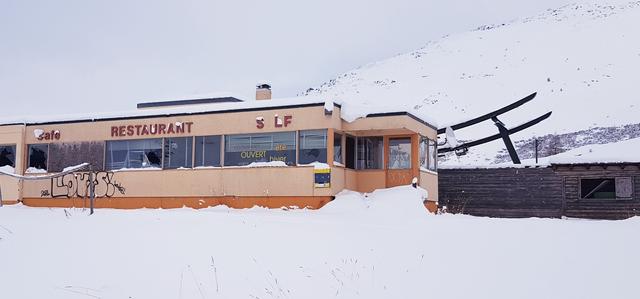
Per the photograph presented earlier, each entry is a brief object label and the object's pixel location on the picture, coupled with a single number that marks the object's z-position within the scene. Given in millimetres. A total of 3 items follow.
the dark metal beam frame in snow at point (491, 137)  27273
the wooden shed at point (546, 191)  25375
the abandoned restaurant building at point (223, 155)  21906
